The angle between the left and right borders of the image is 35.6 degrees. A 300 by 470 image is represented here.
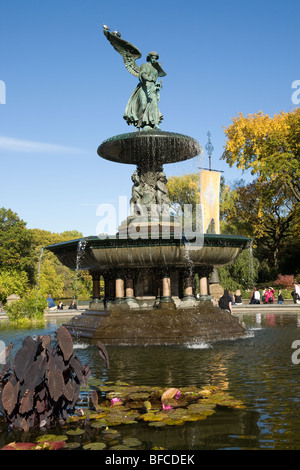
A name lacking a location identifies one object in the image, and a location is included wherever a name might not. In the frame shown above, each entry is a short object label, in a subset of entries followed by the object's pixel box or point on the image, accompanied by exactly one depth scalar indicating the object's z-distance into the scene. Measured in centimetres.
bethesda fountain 1030
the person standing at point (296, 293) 2591
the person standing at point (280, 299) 2771
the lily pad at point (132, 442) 356
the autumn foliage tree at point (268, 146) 3203
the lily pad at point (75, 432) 384
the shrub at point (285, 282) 3558
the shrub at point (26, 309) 1688
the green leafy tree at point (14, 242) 4938
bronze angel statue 1401
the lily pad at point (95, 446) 348
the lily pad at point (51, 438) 368
